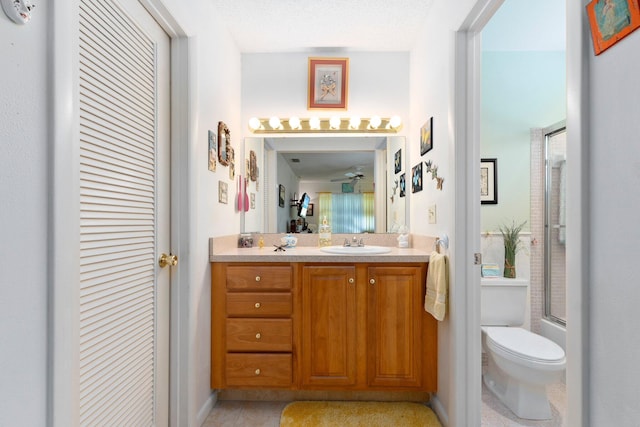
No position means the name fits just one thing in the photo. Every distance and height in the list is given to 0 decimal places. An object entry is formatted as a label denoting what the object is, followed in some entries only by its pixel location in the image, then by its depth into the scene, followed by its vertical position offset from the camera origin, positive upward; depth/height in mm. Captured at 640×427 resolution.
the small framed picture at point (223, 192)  2059 +155
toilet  1724 -782
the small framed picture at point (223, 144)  2043 +475
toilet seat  1717 -763
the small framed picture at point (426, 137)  1982 +515
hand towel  1659 -380
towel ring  1722 -148
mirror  2557 +340
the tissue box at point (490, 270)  2414 -412
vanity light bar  2529 +732
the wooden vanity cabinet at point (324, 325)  1884 -653
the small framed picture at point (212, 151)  1871 +385
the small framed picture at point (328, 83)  2512 +1063
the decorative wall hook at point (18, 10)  678 +448
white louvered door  1031 -1
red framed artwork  669 +438
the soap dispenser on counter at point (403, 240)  2373 -182
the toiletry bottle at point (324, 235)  2506 -154
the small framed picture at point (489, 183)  2512 +265
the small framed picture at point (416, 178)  2217 +275
